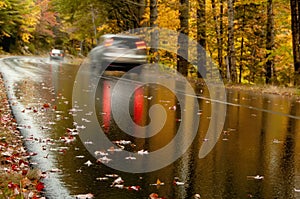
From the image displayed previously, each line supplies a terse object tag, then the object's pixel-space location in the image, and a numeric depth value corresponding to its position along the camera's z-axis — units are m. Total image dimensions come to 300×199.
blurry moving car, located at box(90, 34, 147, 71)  20.50
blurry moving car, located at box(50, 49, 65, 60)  54.29
